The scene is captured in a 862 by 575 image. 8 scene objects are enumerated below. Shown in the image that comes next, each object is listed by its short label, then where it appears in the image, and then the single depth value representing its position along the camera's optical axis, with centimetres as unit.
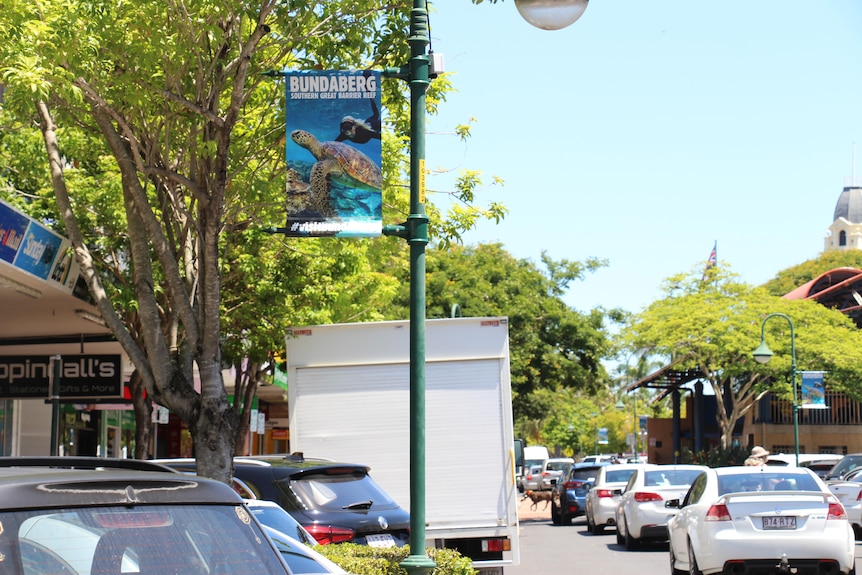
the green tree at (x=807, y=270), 10294
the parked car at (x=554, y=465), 5151
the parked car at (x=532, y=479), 5480
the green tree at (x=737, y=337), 4881
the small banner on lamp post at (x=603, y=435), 8906
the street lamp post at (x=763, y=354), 3759
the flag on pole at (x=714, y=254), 6620
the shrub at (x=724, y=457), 4284
